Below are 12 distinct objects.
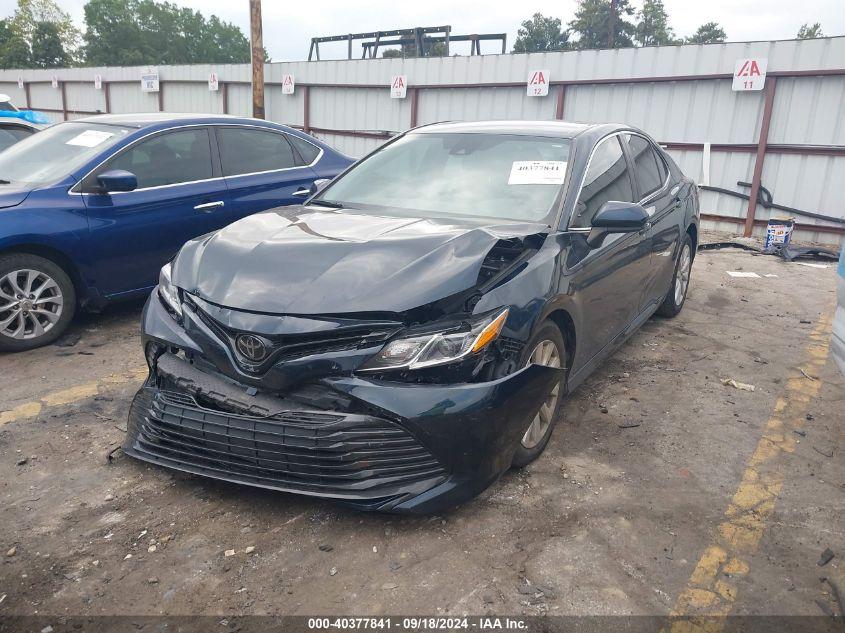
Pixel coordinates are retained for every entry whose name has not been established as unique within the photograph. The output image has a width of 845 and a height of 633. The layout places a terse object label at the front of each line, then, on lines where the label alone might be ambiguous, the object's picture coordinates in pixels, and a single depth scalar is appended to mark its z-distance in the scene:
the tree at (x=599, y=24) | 64.81
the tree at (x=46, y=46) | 59.88
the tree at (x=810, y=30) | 70.88
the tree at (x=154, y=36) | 77.56
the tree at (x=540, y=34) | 70.50
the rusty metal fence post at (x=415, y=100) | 14.69
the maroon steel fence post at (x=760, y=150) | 10.39
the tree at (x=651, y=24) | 71.19
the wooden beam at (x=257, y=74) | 15.77
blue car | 4.64
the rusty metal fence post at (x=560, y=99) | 12.40
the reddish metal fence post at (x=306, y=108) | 17.34
